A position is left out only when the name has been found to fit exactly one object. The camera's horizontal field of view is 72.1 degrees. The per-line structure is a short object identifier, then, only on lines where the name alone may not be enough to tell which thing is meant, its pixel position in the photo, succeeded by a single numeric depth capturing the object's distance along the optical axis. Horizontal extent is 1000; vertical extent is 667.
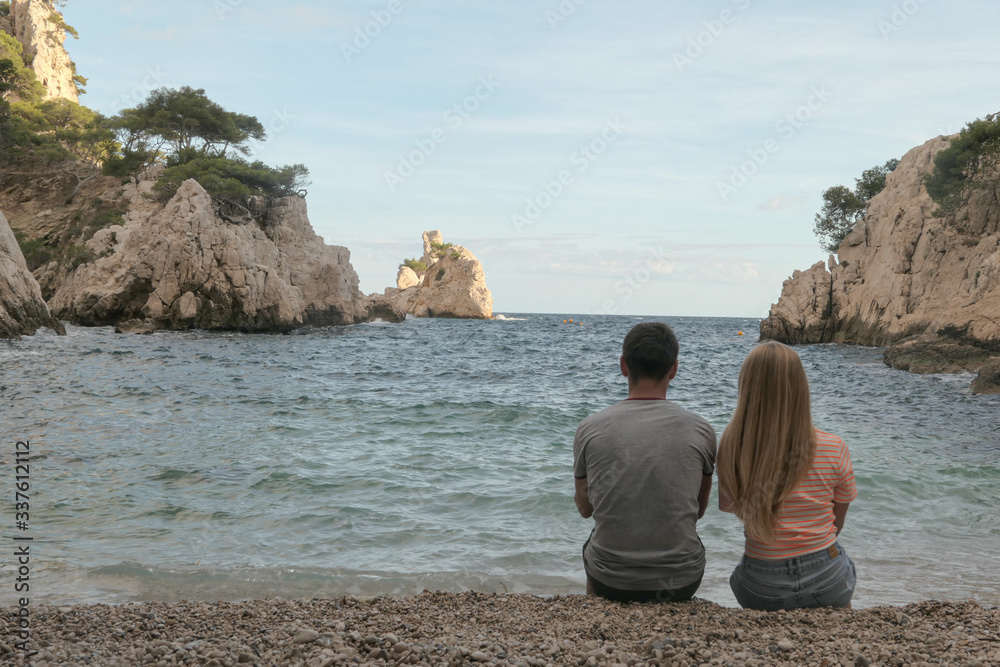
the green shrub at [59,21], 59.61
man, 3.88
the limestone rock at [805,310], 44.38
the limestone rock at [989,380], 18.78
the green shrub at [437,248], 122.06
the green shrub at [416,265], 132.25
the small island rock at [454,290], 93.38
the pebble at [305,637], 3.62
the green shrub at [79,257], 39.62
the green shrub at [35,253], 42.03
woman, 3.66
